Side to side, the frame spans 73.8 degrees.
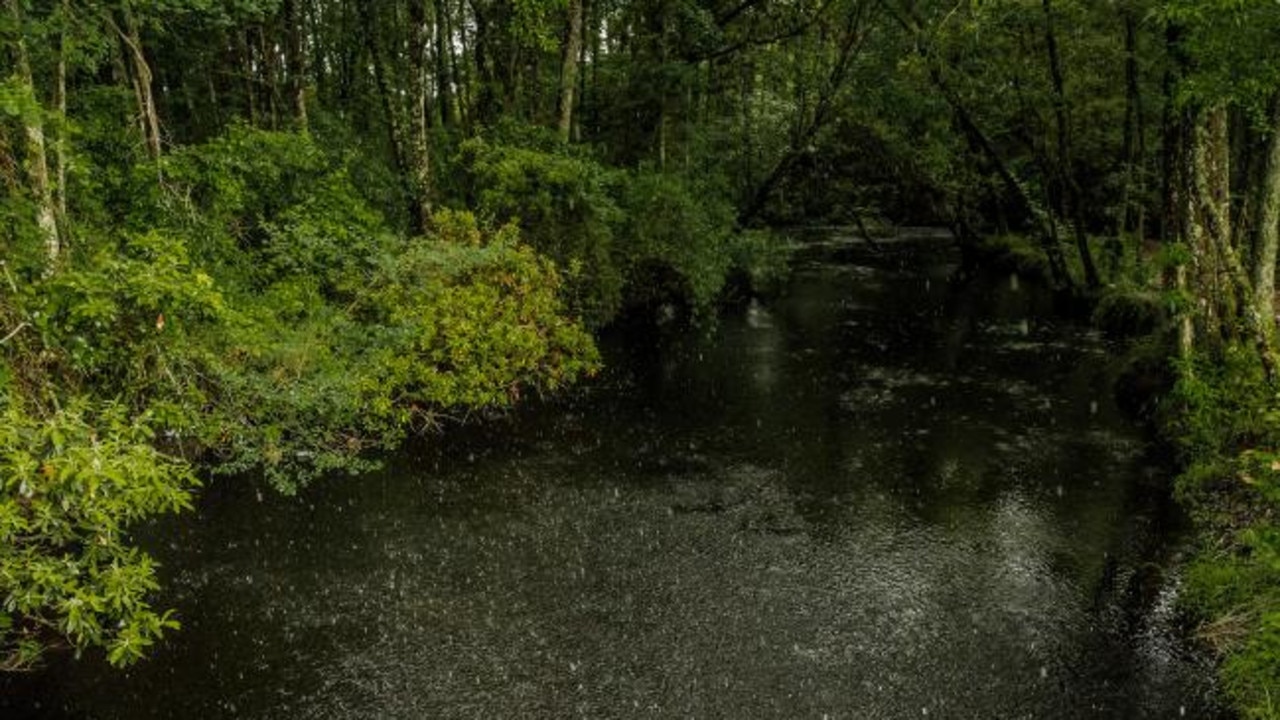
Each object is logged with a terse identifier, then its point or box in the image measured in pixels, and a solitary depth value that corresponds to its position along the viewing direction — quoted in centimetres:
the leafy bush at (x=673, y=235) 2620
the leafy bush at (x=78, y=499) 635
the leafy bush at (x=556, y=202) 2219
